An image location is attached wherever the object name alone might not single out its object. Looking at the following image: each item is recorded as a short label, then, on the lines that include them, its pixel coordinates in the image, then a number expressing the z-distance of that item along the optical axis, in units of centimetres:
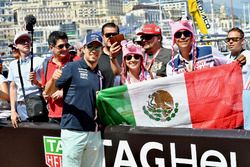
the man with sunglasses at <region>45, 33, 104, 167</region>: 567
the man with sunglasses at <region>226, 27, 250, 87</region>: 708
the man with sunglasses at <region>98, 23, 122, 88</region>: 608
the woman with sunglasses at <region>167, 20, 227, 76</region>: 597
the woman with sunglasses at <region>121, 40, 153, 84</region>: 600
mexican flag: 563
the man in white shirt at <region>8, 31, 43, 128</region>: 697
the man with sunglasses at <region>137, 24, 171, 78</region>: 684
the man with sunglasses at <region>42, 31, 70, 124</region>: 628
